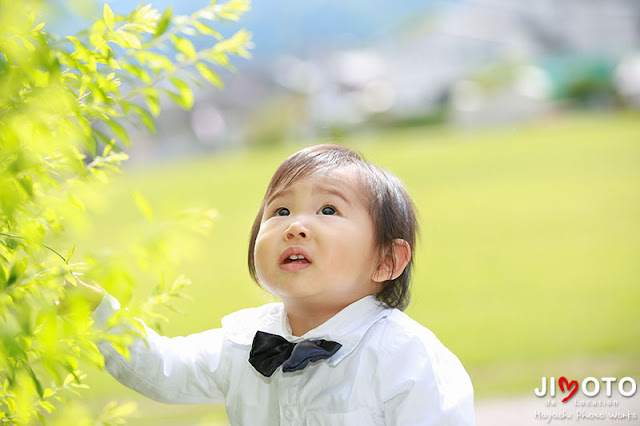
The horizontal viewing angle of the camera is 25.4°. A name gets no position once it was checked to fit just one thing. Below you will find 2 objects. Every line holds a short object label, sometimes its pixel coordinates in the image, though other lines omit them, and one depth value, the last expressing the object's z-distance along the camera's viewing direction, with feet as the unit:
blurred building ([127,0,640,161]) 64.64
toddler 4.20
